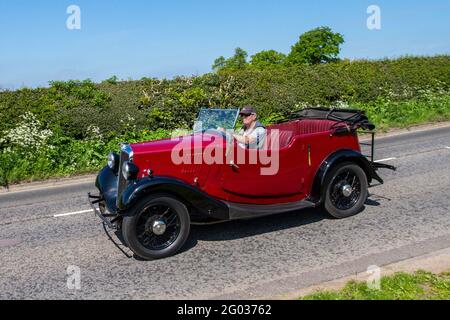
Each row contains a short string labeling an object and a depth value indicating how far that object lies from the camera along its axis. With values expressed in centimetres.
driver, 606
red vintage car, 540
